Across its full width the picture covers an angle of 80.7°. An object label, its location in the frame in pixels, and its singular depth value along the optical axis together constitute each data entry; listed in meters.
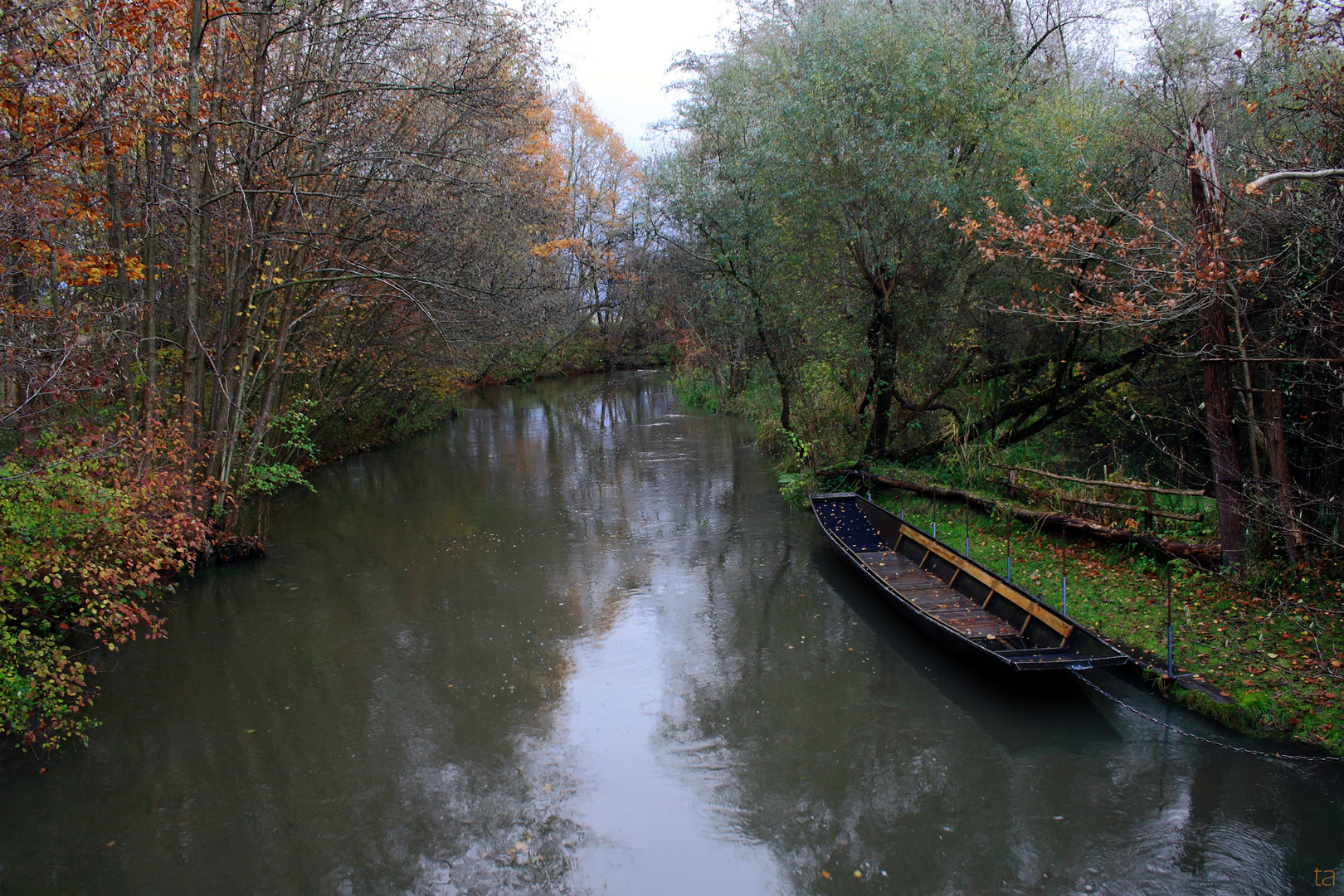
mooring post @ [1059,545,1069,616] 7.40
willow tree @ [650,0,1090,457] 11.36
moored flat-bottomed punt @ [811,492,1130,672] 6.49
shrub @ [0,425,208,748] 5.52
